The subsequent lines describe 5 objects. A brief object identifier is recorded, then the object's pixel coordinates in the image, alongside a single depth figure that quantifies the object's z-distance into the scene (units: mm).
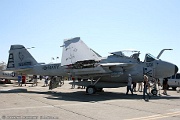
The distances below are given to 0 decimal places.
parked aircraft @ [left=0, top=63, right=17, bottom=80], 33106
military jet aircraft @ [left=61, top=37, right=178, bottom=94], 15867
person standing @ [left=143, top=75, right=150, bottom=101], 14019
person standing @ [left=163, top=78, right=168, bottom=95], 18352
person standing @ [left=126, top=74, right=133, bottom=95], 15991
